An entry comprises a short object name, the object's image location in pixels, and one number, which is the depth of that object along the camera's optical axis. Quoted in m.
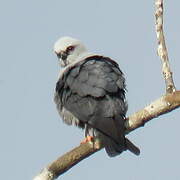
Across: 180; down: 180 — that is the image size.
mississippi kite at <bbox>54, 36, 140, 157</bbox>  10.03
